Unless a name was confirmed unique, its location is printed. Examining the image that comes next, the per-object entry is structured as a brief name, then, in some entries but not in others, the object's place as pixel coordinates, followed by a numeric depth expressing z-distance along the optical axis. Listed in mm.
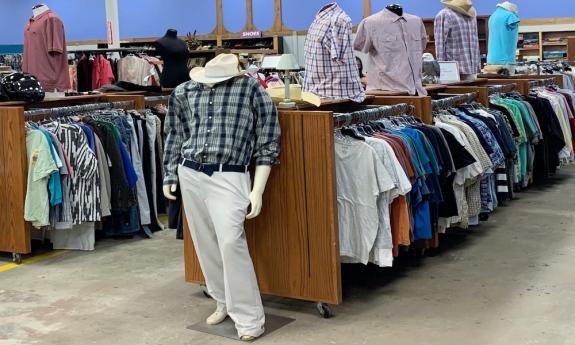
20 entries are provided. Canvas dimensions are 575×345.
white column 13266
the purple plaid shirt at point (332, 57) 6062
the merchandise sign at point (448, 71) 7820
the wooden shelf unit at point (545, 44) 16062
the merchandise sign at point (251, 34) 19531
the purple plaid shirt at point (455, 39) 8438
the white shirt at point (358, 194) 4375
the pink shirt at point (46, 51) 8656
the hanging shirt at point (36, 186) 5684
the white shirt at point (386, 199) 4461
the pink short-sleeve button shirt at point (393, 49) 6574
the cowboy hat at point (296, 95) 4816
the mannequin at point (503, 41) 9625
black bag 6180
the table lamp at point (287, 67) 4570
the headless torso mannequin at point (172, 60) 8742
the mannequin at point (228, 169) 4039
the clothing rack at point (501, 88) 7347
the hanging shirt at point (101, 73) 11266
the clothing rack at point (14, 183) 5695
